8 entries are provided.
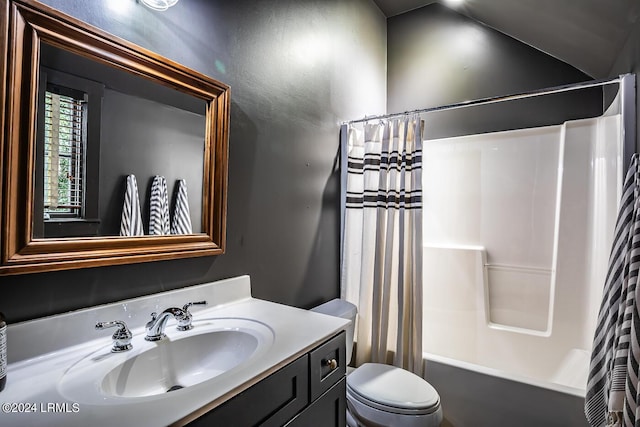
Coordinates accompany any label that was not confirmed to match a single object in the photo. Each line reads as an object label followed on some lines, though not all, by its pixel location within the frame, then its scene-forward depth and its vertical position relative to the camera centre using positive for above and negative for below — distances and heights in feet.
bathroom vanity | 2.20 -1.28
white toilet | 4.56 -2.62
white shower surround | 6.82 -0.55
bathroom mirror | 2.72 +0.77
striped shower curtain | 6.19 -0.45
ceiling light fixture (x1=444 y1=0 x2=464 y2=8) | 7.88 +5.33
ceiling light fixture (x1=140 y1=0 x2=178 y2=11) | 3.58 +2.35
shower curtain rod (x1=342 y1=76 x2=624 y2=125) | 5.05 +2.18
